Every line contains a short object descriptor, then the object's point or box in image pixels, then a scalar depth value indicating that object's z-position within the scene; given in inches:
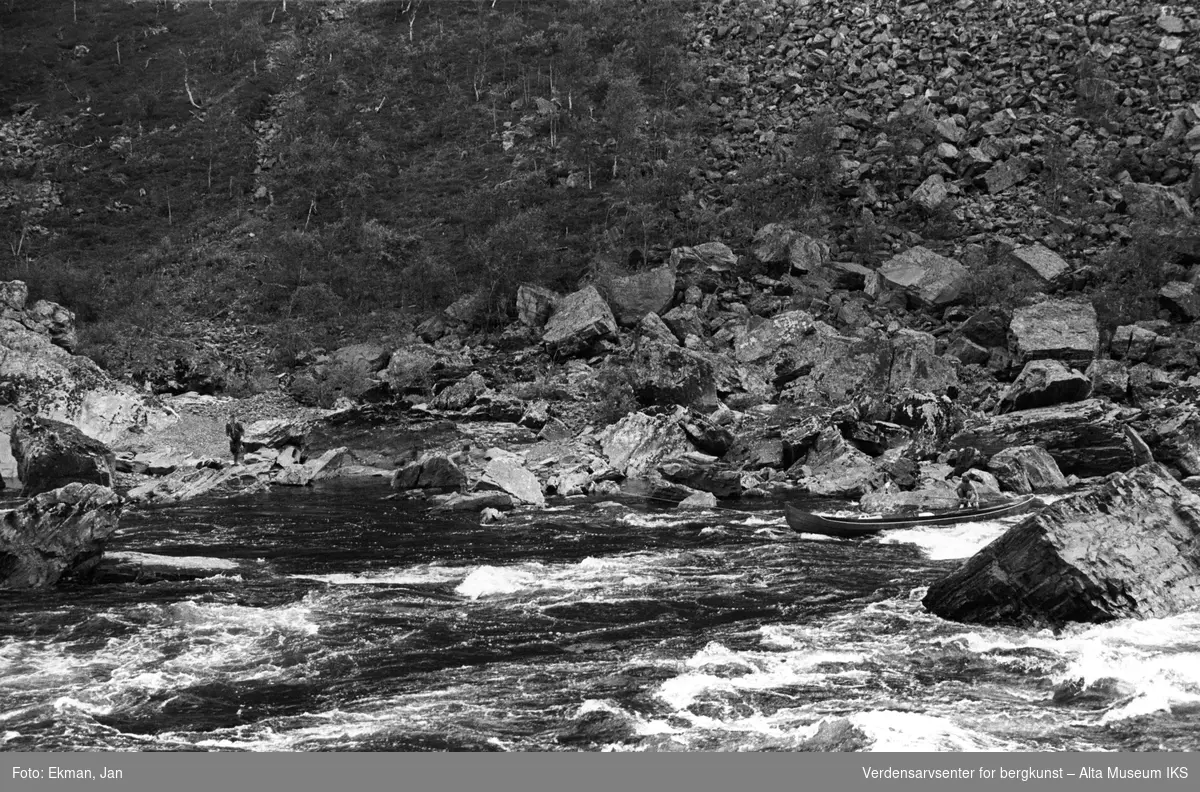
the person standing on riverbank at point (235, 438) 1663.4
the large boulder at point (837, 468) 1338.6
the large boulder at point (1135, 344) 1834.4
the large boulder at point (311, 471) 1562.5
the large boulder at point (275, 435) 1694.1
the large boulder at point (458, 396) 1927.9
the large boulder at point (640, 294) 2250.2
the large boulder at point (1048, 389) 1539.1
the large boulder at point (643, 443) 1508.4
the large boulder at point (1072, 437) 1359.5
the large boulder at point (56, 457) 1427.2
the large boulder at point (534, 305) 2329.4
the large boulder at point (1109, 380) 1637.6
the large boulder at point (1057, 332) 1847.9
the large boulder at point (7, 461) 1504.7
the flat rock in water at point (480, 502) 1300.4
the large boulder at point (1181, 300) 1984.5
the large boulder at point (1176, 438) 1332.4
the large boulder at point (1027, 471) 1299.2
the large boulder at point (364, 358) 2145.7
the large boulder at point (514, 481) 1342.3
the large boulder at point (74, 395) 1766.7
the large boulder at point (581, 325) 2165.4
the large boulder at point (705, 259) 2375.7
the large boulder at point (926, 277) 2182.6
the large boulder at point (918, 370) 1813.5
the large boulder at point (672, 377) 1823.3
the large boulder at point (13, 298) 2122.3
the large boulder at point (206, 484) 1425.9
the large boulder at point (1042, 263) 2196.1
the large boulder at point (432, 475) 1482.5
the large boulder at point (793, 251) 2369.6
